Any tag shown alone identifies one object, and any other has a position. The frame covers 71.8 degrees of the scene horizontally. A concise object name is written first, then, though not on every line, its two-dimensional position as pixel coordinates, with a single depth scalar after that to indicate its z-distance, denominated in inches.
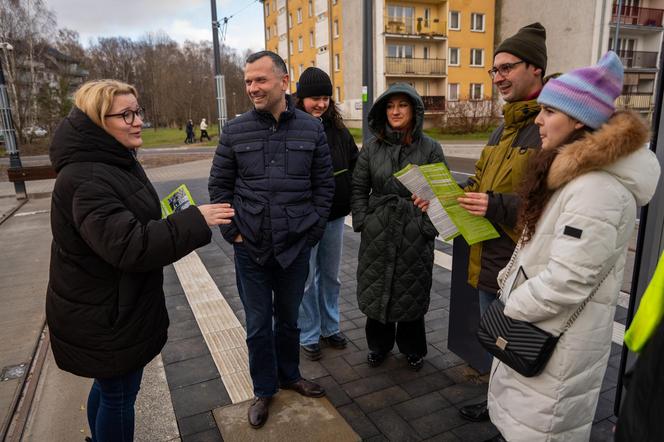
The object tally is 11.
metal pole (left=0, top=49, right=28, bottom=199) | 451.5
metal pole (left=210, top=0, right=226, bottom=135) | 572.1
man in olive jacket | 91.1
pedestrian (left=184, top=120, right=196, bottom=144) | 1338.6
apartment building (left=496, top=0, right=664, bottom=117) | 1156.5
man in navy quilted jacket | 102.7
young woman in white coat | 64.8
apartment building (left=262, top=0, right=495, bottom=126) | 1323.8
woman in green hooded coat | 118.1
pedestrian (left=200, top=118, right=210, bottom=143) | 1370.6
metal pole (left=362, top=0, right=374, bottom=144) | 293.6
